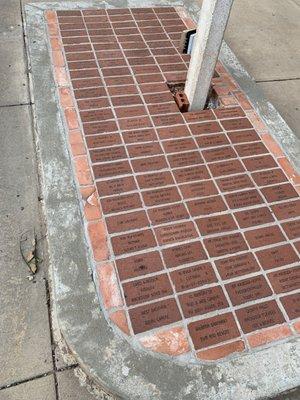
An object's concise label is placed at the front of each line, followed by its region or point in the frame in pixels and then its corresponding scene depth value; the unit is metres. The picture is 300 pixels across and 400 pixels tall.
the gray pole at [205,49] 2.44
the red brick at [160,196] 2.31
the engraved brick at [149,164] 2.48
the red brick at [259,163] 2.62
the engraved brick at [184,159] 2.54
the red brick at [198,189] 2.39
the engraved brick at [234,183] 2.46
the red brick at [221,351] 1.79
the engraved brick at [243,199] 2.38
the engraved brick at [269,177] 2.54
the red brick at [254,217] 2.29
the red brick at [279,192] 2.46
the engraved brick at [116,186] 2.33
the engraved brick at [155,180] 2.39
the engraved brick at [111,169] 2.42
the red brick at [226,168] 2.54
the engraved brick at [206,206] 2.31
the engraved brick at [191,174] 2.46
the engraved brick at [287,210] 2.38
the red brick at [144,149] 2.55
